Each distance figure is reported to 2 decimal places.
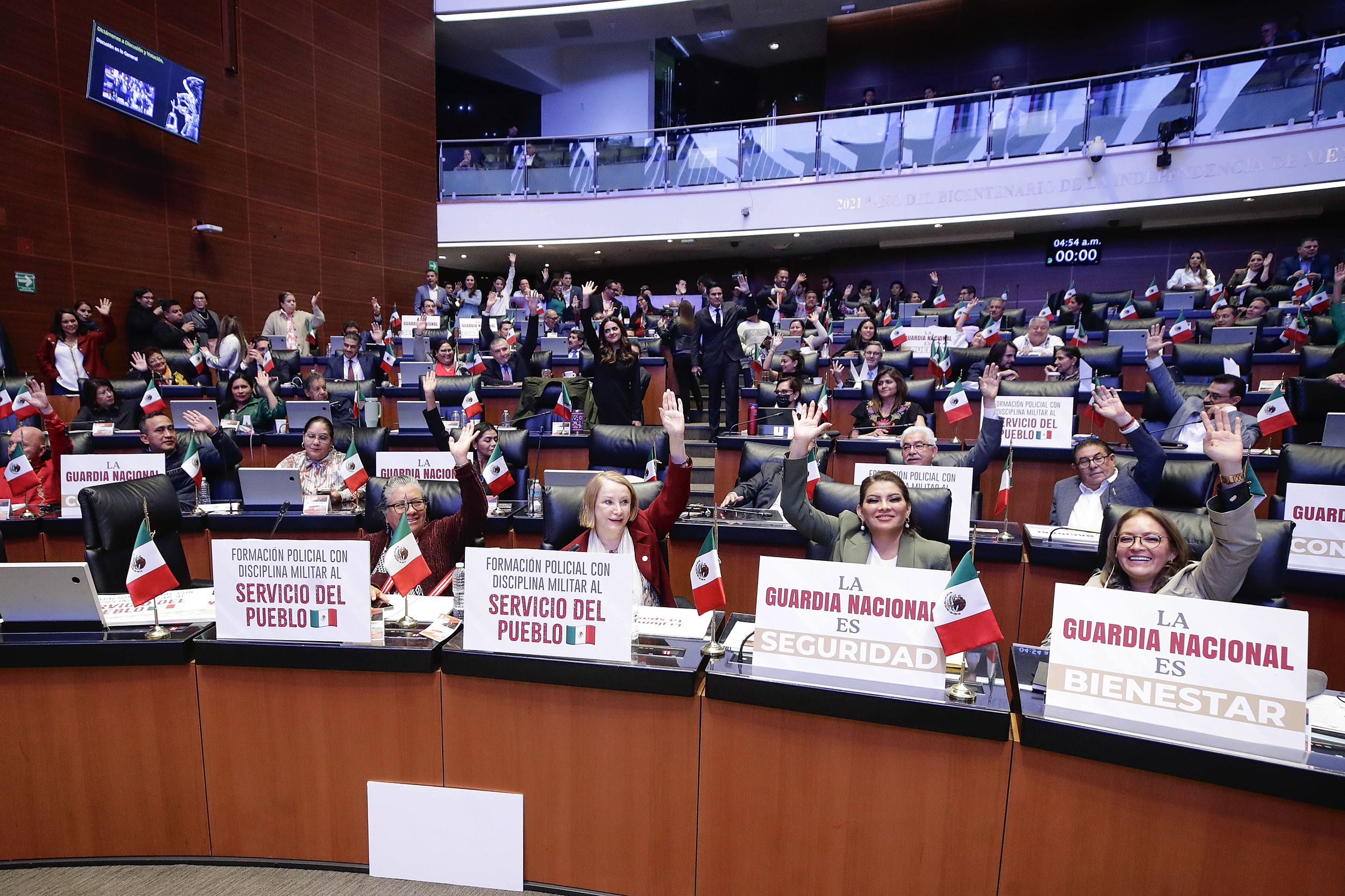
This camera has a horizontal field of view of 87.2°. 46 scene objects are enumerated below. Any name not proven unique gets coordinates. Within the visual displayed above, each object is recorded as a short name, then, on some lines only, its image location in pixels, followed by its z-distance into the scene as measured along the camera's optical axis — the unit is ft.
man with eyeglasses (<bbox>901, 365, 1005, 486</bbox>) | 13.19
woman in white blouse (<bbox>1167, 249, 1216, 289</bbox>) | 31.45
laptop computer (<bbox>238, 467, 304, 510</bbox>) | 12.71
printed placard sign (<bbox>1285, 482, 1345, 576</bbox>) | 8.95
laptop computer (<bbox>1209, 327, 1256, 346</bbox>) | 23.24
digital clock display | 40.96
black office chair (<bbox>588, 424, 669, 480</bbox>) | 14.61
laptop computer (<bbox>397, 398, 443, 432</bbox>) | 18.16
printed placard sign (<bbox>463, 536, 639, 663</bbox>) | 6.47
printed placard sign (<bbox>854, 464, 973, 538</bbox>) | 10.69
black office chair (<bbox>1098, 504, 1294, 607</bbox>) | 7.50
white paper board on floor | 6.82
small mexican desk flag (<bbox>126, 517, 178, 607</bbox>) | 7.08
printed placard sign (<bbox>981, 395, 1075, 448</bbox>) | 14.33
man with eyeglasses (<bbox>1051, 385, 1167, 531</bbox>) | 10.88
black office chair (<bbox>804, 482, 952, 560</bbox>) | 9.49
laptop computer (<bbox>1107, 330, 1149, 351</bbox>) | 23.58
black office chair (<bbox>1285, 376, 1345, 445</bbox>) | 15.15
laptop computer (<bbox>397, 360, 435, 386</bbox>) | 24.61
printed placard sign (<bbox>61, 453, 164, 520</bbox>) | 12.57
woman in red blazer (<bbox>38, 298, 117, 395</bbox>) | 23.72
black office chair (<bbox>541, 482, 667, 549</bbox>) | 9.84
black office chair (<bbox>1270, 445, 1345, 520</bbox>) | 10.34
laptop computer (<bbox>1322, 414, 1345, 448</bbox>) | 13.15
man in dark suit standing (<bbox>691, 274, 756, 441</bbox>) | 21.94
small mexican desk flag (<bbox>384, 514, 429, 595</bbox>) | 7.33
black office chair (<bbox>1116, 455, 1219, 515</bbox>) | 10.87
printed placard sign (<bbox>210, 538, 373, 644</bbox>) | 6.91
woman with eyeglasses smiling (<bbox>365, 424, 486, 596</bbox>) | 9.70
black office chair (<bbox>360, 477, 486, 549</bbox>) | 10.75
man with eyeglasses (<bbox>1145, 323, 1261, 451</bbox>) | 13.84
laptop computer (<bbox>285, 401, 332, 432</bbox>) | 18.93
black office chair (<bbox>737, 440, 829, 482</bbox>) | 13.94
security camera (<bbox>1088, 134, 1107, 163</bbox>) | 33.78
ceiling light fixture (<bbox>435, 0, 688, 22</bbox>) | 39.50
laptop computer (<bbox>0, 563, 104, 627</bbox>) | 7.03
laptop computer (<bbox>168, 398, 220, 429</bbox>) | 17.52
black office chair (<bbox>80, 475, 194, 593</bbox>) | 9.53
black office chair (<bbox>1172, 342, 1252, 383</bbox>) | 19.22
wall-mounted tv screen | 25.11
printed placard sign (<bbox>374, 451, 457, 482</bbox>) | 12.98
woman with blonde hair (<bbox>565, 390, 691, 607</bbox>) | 8.50
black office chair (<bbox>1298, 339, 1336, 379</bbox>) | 18.13
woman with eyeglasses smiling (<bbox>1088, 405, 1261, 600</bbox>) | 6.63
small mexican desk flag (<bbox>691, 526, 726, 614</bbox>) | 6.86
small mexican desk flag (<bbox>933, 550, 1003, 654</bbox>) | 5.54
